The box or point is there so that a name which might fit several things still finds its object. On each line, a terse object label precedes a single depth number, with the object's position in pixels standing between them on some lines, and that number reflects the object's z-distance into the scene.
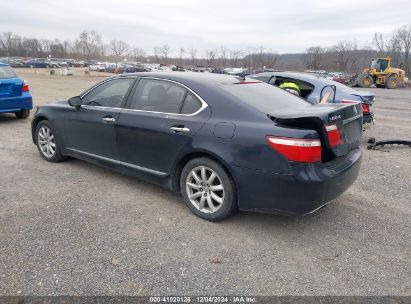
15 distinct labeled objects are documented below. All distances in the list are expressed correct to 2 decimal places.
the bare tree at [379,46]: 79.44
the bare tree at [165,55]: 119.48
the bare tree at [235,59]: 98.31
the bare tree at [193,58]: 102.68
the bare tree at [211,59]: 97.97
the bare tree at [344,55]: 84.07
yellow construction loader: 32.75
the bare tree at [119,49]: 116.50
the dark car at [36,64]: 67.62
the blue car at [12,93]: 8.45
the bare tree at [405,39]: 77.44
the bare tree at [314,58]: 85.84
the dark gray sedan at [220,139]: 3.24
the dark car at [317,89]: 7.70
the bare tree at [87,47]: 110.47
